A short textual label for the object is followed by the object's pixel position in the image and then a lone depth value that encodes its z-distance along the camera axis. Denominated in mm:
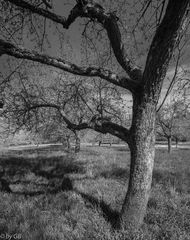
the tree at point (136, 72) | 3238
